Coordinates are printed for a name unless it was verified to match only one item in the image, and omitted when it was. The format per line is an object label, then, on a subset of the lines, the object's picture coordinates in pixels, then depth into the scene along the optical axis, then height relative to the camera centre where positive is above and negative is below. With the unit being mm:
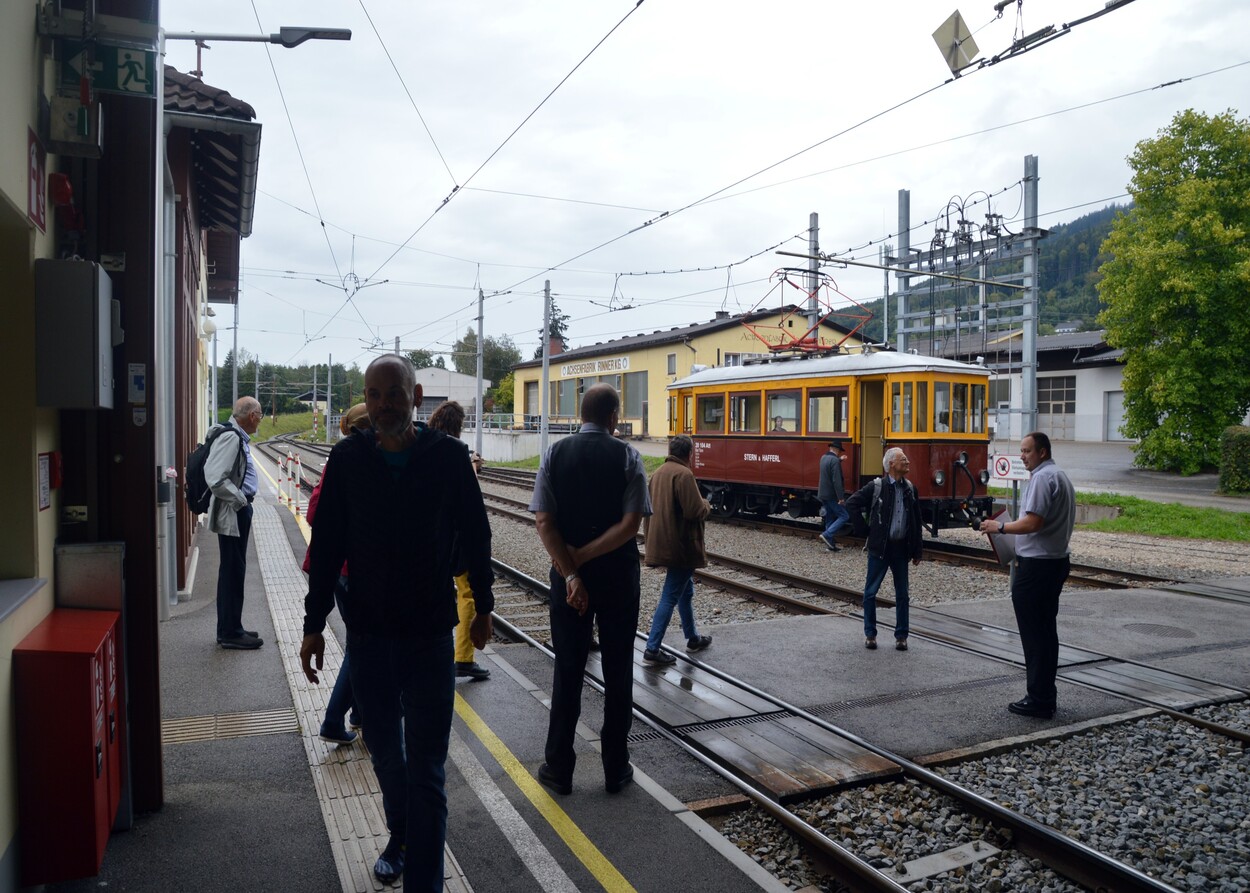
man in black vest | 4715 -759
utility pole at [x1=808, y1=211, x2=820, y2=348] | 23325 +4723
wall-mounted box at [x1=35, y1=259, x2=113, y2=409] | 3623 +354
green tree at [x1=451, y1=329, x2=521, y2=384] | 94938 +7471
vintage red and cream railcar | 15469 -6
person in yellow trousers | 6449 -1487
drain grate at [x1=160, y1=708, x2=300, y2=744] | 5340 -1756
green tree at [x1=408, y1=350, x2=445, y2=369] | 106300 +7960
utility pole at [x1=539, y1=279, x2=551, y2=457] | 30141 +2565
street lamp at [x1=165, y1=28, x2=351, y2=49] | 8930 +3727
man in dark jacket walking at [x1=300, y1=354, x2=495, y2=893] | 3350 -547
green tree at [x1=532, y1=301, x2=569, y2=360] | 101625 +11202
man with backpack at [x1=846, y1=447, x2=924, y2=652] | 7852 -946
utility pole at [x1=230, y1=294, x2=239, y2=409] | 37594 +2470
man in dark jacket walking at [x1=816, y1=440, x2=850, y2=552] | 15164 -1042
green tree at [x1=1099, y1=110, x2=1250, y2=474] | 28469 +4202
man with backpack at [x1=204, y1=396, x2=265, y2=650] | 7258 -742
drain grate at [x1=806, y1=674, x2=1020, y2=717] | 6352 -1917
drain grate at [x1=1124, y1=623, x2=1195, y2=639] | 8852 -1973
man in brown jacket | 7113 -809
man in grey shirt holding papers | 6336 -1000
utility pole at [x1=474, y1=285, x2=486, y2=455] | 34034 +835
